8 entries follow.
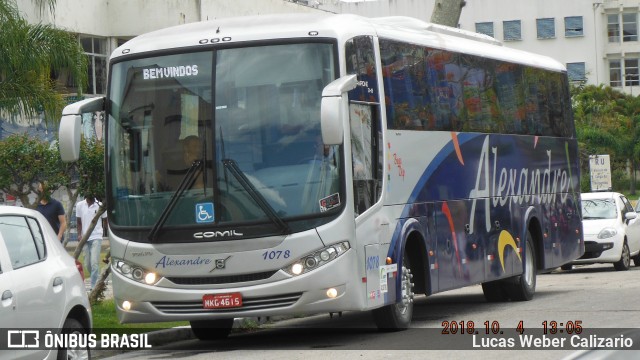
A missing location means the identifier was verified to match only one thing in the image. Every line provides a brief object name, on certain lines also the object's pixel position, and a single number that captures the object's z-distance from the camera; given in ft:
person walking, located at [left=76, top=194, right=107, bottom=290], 70.90
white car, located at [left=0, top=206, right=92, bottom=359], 30.63
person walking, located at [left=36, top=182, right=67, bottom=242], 63.52
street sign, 143.64
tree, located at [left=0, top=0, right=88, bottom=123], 60.29
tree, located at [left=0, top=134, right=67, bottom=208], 54.65
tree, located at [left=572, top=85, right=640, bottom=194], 237.66
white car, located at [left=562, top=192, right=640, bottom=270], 93.45
